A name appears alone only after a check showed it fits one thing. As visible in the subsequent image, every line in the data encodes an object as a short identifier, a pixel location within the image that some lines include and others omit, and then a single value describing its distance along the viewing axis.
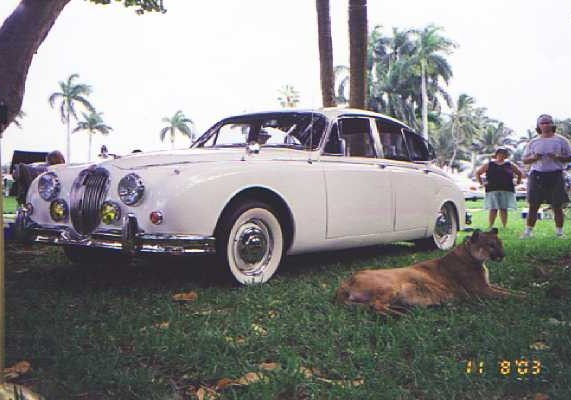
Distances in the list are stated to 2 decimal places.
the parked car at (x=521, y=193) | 24.53
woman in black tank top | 8.69
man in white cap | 7.07
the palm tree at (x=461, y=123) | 57.78
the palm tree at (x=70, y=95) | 54.13
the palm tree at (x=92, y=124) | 62.00
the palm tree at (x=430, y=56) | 40.88
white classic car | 3.68
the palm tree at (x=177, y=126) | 65.53
